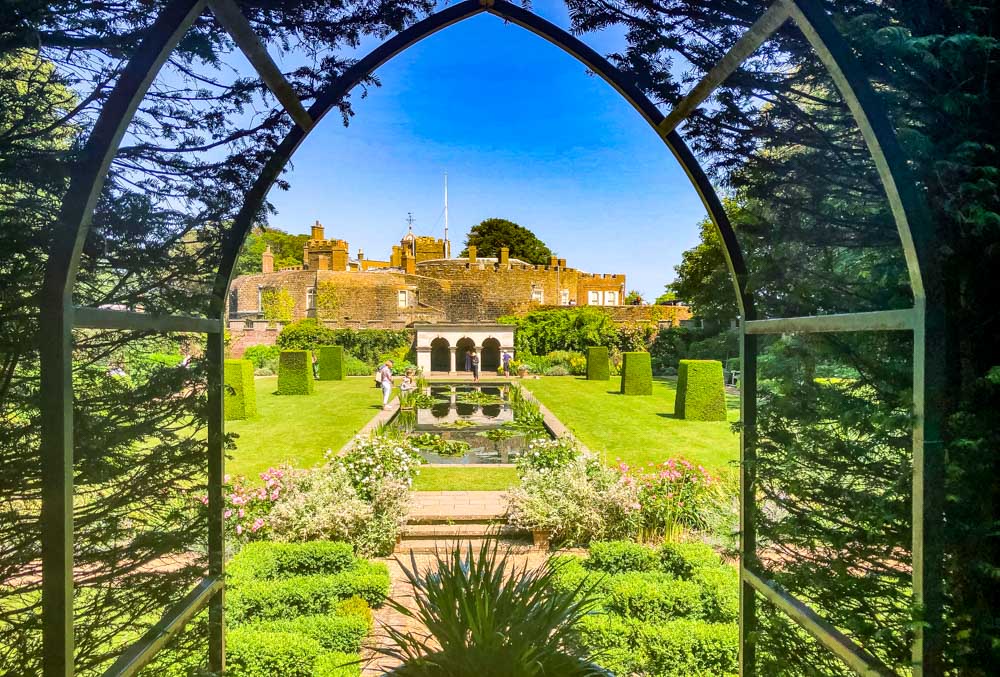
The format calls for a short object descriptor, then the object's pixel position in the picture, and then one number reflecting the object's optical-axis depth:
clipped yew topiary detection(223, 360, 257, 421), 10.36
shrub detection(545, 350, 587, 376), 21.77
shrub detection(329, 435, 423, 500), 5.14
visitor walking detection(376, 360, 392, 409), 12.48
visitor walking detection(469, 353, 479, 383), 19.60
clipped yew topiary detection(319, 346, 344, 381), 19.12
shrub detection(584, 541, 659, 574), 3.94
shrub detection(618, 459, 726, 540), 4.91
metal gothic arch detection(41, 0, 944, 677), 1.17
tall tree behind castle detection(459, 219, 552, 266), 43.81
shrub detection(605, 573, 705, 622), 3.29
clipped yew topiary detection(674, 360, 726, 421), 10.82
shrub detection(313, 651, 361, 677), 2.53
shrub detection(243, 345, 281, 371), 22.03
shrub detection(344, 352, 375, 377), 21.83
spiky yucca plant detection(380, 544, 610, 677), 1.72
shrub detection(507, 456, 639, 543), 4.75
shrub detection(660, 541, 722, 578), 3.86
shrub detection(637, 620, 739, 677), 2.76
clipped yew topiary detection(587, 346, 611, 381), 19.27
